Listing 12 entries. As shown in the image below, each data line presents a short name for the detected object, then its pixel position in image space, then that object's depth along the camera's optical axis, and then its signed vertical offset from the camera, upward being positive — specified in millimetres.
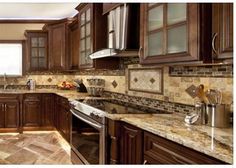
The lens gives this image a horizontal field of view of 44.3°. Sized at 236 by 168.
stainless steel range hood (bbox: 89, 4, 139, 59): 2996 +477
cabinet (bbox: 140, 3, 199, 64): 1787 +319
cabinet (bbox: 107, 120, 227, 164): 1476 -444
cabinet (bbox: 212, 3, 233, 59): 1481 +253
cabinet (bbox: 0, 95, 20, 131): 5652 -686
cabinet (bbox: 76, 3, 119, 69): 3914 +583
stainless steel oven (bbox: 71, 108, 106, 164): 2607 -623
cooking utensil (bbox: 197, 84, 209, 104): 2089 -124
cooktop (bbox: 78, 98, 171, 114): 2596 -301
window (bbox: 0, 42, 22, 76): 6527 +452
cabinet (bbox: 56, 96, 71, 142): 4450 -675
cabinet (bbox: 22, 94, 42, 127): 5754 -679
